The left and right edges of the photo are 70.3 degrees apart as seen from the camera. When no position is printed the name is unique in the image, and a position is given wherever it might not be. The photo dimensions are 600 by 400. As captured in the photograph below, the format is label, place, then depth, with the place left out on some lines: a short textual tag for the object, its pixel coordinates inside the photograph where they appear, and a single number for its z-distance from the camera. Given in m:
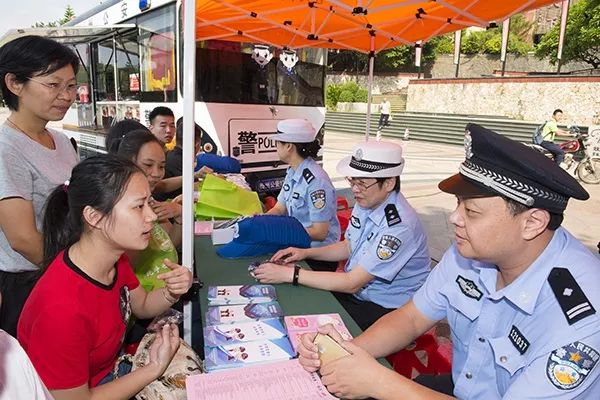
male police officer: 0.99
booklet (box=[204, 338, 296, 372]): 1.25
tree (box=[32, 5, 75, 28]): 32.75
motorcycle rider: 9.58
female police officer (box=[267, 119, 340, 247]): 2.85
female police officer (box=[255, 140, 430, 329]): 1.87
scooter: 9.25
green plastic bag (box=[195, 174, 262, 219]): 2.67
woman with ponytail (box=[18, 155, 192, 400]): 1.12
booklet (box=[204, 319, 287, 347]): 1.36
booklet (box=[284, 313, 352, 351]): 1.41
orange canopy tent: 3.66
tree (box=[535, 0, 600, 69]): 23.62
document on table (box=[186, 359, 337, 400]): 1.12
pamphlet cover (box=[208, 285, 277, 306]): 1.63
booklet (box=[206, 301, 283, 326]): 1.48
